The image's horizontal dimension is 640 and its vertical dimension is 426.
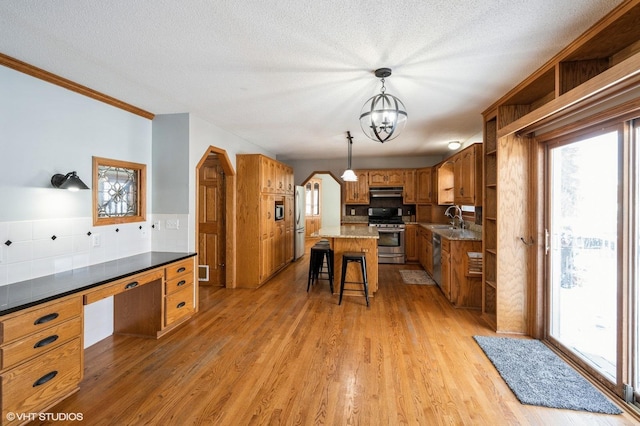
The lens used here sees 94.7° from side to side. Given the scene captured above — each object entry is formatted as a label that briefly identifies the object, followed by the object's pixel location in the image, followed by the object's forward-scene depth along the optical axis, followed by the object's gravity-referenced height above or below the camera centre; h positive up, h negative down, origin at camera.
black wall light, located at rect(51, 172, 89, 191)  2.51 +0.27
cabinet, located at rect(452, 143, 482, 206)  4.10 +0.53
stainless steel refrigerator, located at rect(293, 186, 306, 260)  6.78 -0.21
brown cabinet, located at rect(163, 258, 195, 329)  3.11 -0.89
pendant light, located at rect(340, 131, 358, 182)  5.02 +0.62
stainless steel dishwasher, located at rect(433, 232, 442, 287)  4.77 -0.79
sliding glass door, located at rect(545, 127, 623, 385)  2.21 -0.31
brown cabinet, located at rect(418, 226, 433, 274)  5.52 -0.75
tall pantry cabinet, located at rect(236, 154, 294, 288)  4.82 -0.13
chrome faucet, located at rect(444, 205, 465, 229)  5.36 -0.08
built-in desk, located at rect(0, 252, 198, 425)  1.77 -0.79
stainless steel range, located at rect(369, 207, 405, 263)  6.62 -0.71
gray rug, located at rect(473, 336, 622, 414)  2.04 -1.31
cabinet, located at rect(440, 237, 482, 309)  3.94 -0.89
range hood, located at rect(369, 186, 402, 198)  6.97 +0.48
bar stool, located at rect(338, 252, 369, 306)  4.04 -0.72
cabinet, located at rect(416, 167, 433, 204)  6.75 +0.62
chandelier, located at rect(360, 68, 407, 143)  2.28 +0.74
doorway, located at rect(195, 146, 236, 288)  4.82 -0.19
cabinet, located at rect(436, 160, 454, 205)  6.11 +0.58
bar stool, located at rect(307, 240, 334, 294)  4.83 -0.81
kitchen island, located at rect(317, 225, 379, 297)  4.45 -0.69
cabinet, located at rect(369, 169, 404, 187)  6.94 +0.83
